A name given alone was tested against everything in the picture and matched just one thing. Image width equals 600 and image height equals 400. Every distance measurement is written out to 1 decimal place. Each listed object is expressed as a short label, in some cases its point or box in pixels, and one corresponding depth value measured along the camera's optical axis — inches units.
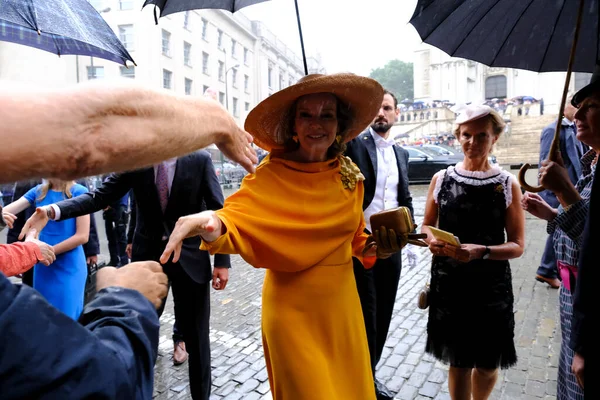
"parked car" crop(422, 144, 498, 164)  747.3
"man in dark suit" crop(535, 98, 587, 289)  196.4
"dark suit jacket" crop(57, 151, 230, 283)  119.1
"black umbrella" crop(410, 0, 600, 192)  86.6
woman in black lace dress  109.8
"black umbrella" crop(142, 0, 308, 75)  98.3
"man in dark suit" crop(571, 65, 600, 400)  56.3
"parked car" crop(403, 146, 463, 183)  688.2
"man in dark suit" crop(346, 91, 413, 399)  130.6
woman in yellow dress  83.0
